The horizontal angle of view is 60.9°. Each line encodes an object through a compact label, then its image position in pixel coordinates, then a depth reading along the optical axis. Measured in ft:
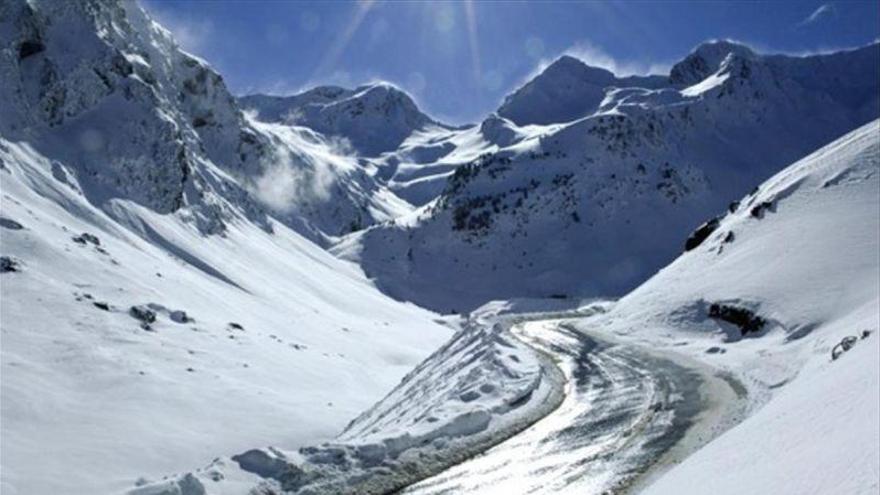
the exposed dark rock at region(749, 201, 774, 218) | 193.31
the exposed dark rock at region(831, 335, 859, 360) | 82.71
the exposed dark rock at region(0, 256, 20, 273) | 136.15
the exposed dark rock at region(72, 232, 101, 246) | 180.71
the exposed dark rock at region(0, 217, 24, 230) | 156.15
